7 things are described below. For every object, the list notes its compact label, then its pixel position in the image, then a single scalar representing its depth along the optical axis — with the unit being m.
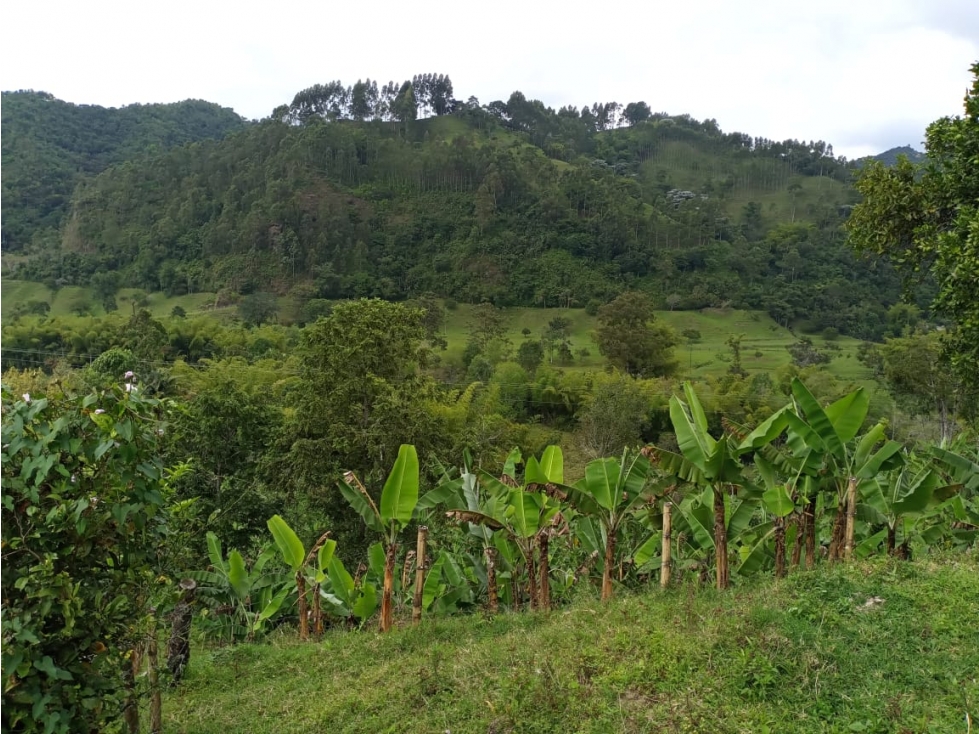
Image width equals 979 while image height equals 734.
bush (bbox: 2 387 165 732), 3.02
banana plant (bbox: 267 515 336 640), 6.76
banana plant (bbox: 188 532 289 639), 7.38
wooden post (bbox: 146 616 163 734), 4.32
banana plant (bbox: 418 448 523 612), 6.60
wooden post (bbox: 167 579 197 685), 5.92
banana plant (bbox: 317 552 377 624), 7.14
